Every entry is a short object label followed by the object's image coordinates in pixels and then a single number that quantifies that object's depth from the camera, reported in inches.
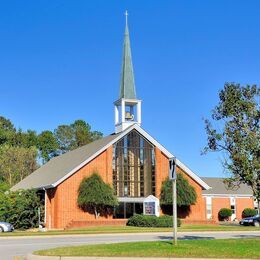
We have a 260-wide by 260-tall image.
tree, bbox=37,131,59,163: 3238.2
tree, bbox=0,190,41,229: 1642.5
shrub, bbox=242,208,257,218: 2317.9
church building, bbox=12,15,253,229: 1606.8
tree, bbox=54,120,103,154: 3344.0
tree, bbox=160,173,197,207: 1700.3
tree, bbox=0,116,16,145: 3100.4
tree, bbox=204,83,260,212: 839.1
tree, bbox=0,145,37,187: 2573.8
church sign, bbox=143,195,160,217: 1637.2
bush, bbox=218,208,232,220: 2313.0
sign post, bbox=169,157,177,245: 638.5
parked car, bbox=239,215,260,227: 1777.8
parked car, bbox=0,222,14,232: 1388.4
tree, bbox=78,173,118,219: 1588.3
